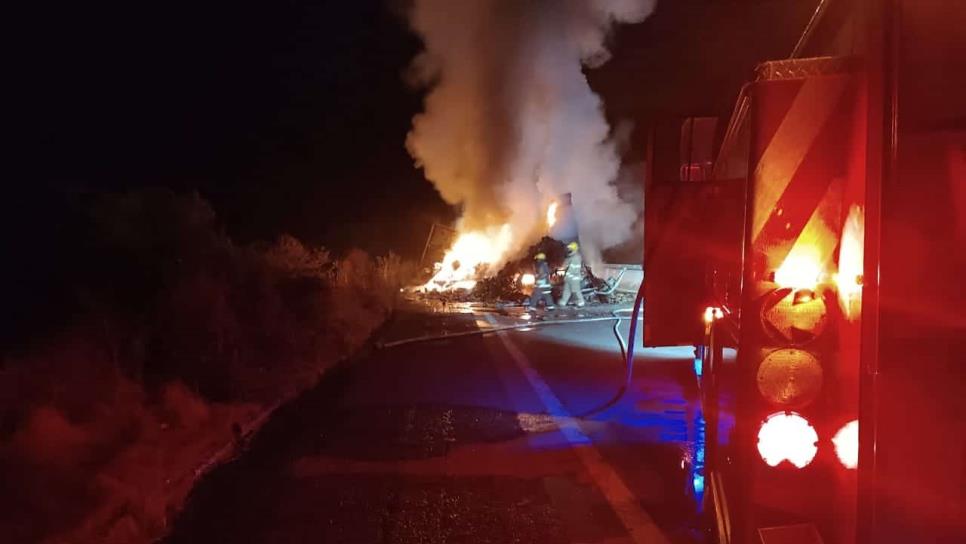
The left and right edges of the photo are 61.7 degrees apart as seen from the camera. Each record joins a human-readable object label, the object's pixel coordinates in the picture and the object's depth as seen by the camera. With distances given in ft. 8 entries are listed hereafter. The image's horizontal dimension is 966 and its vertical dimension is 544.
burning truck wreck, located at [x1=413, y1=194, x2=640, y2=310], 93.40
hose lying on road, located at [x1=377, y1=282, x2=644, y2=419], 16.60
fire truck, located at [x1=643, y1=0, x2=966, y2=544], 6.48
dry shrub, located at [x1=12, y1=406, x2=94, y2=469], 19.19
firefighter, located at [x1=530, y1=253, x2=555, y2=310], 90.84
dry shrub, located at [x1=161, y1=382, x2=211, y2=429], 25.75
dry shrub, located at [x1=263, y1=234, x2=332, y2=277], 61.21
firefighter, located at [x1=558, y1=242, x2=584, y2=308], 93.35
